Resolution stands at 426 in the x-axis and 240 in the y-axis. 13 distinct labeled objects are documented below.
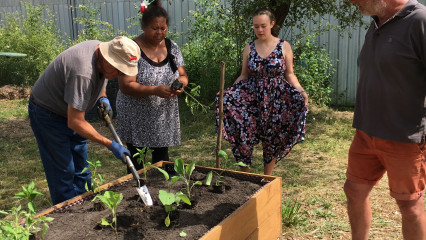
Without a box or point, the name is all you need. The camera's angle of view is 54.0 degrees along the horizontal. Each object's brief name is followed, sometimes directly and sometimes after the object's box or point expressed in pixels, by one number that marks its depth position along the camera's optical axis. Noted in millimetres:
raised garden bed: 2084
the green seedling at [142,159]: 2754
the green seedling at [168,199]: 2055
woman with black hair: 2994
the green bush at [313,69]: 7008
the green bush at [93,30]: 8398
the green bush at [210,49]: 6980
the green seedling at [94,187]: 2512
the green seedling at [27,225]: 1781
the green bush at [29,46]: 9172
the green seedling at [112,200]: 1981
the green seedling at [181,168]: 2529
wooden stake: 2963
